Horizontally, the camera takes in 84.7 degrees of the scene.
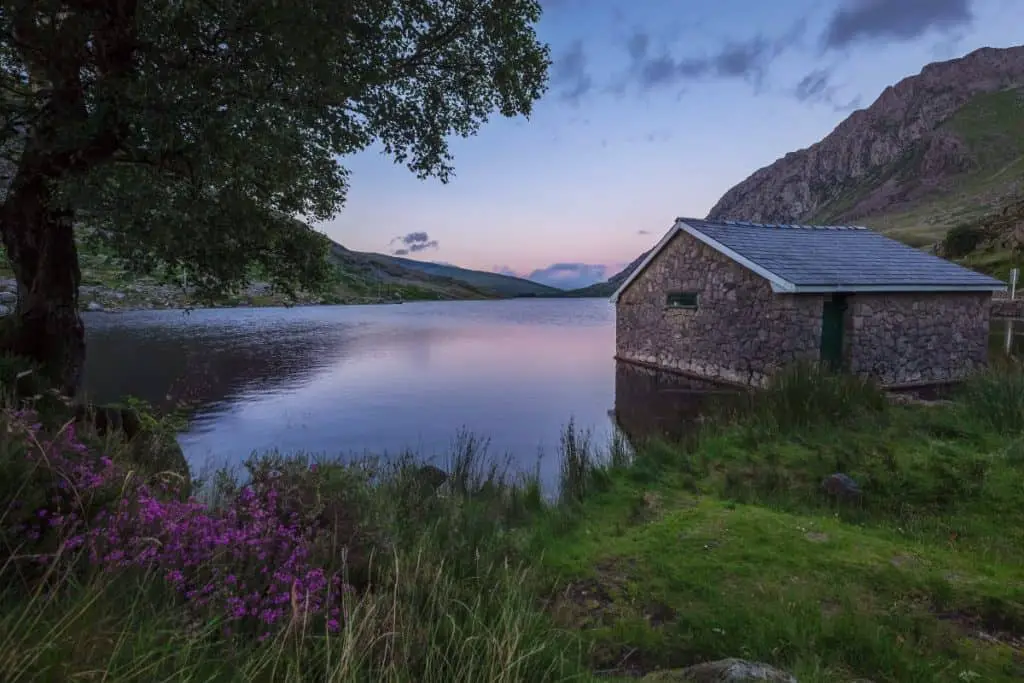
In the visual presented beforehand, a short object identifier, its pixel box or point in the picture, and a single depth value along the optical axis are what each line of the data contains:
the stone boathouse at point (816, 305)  13.99
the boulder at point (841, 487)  6.16
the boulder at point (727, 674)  2.54
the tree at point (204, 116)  5.59
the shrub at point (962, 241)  48.38
